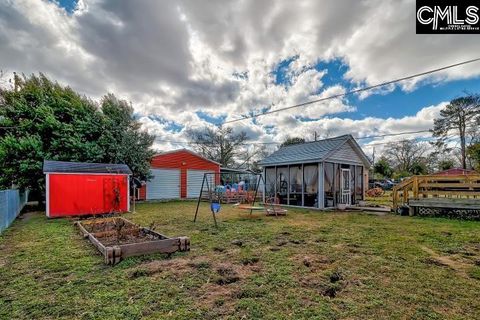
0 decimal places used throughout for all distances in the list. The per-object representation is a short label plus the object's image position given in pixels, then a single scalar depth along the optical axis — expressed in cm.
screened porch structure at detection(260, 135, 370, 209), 1223
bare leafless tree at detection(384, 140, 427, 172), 3559
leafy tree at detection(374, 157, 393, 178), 2844
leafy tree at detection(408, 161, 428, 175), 3109
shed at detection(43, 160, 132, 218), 961
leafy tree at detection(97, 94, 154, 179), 1343
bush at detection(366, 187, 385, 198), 1998
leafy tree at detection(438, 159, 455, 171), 2633
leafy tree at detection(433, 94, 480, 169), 2355
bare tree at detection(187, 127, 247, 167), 2916
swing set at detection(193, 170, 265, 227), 1592
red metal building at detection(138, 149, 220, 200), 1741
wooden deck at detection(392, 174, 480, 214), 908
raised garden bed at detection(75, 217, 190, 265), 409
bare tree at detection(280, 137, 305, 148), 2792
